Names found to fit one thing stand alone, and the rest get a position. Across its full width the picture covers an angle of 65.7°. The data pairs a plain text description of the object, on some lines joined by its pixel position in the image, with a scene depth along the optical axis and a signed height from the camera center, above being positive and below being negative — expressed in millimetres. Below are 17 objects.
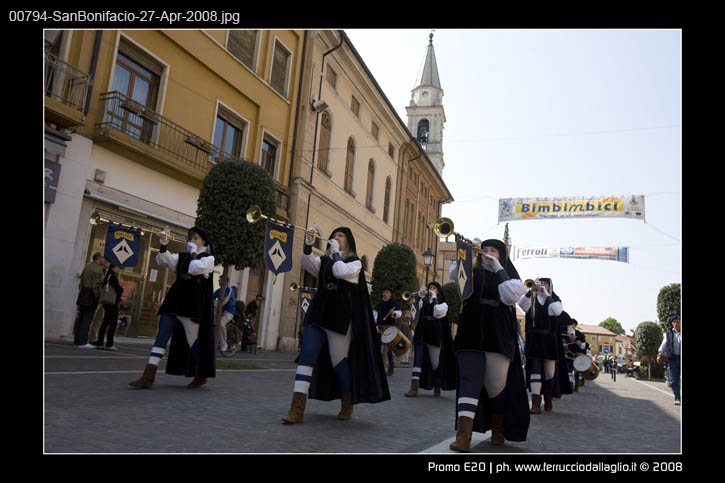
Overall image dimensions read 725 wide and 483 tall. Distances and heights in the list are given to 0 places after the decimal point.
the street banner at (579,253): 27656 +4791
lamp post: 23891 +3276
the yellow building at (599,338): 142000 +3137
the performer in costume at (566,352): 11789 -105
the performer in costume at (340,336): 5672 -90
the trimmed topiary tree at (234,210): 11602 +2235
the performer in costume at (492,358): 4910 -159
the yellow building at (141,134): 12672 +4654
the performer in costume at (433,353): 9906 -296
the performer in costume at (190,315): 7020 -12
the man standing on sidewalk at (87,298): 11578 +150
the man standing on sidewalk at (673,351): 13523 +126
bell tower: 59531 +23558
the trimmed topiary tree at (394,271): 22844 +2459
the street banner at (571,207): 22266 +5687
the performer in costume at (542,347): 8938 -36
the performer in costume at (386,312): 13008 +459
